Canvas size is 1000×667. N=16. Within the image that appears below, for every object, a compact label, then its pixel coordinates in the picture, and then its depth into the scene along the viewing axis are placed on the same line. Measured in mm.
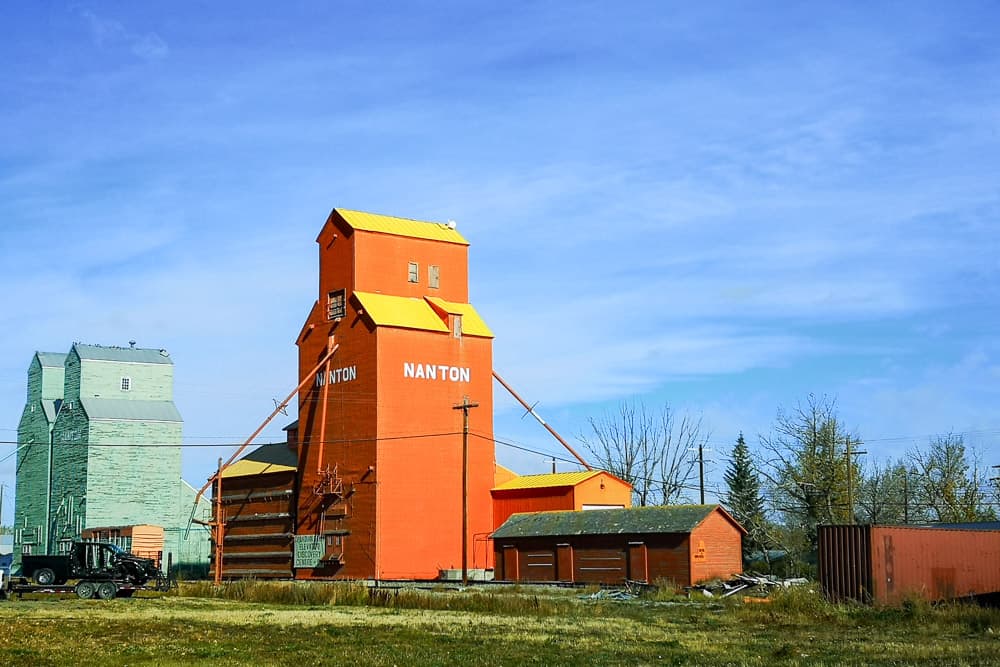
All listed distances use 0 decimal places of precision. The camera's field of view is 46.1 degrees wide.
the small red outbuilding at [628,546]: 47000
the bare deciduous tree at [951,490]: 74125
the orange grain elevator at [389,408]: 56250
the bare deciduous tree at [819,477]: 67812
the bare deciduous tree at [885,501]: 77812
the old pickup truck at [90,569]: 43378
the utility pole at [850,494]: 57828
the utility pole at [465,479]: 50156
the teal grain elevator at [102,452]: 76375
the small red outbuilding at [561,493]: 56094
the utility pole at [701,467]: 64750
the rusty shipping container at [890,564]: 35531
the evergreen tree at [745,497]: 70375
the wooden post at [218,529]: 62844
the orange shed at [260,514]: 60781
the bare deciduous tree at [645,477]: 81312
